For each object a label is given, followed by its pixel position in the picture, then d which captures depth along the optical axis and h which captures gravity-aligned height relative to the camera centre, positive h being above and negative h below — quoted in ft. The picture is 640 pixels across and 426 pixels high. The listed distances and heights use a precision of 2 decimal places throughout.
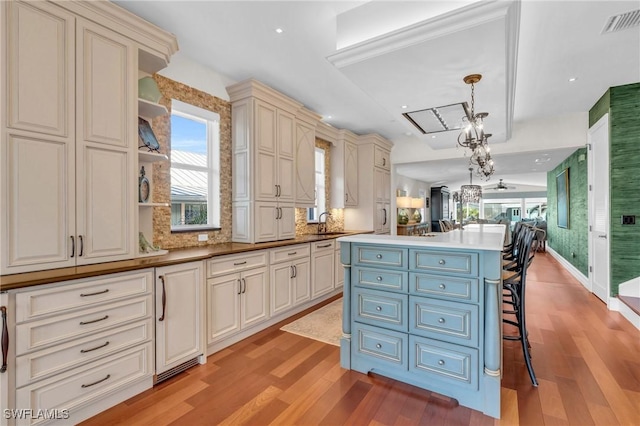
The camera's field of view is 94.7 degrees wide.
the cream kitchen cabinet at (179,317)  7.20 -2.75
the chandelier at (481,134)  9.61 +3.06
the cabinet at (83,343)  5.27 -2.65
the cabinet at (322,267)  13.44 -2.65
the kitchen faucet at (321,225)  17.26 -0.79
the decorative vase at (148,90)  8.36 +3.49
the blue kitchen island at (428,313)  6.28 -2.40
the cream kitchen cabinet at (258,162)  11.35 +2.00
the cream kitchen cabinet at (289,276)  11.19 -2.63
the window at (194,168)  10.37 +1.62
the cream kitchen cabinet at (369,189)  19.02 +1.48
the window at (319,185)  17.72 +1.62
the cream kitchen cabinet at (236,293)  8.78 -2.65
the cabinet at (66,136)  5.67 +1.63
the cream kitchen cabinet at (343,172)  18.07 +2.46
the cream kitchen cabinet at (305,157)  13.96 +2.66
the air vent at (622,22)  7.97 +5.34
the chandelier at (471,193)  26.24 +1.70
